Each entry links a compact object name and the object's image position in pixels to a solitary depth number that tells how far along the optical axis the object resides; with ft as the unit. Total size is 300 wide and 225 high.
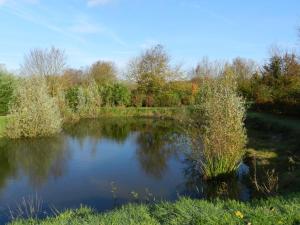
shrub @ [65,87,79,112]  122.30
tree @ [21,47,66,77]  132.18
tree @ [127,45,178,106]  142.10
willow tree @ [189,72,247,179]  39.19
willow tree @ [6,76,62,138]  72.13
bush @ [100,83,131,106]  133.11
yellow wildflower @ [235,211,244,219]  17.65
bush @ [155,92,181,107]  135.03
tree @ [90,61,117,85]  169.48
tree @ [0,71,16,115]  83.82
